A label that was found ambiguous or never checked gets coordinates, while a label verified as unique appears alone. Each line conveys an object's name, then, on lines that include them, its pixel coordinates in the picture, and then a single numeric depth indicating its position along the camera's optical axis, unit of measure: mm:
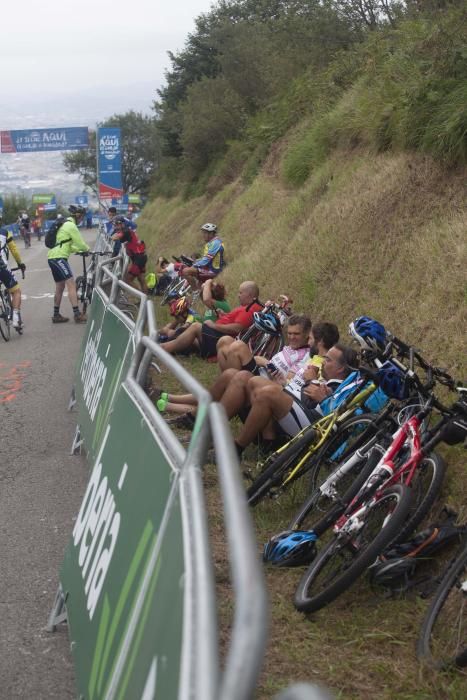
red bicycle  4270
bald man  10000
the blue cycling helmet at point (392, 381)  5238
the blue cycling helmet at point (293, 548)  4844
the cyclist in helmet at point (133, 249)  18344
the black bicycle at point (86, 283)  17553
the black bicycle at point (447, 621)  3832
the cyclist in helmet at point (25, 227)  57656
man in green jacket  16766
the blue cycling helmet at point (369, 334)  5430
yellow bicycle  5742
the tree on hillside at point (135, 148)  104269
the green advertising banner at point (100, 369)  5773
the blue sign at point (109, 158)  45781
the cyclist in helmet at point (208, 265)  14156
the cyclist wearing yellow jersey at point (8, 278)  15305
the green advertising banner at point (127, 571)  2088
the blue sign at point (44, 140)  55250
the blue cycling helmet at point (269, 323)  9039
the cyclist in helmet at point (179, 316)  12018
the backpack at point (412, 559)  4387
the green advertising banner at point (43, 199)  124875
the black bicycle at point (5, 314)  15031
